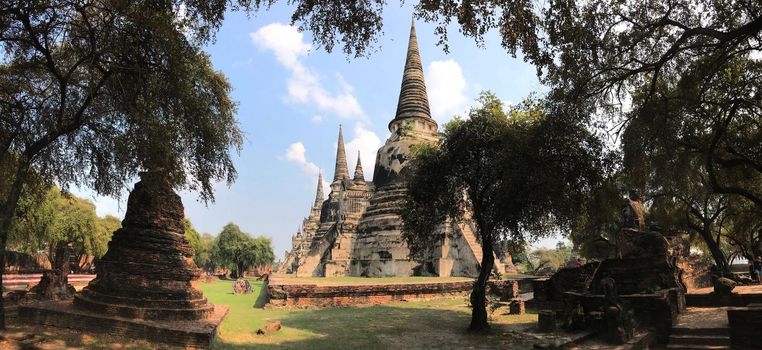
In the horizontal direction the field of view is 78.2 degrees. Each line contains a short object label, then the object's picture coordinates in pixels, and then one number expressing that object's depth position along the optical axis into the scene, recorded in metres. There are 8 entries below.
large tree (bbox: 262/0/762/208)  6.94
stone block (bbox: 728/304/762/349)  7.29
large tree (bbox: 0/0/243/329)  7.50
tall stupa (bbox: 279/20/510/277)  26.25
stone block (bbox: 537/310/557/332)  10.32
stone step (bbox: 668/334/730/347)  8.35
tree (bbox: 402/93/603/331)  10.73
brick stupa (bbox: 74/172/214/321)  9.53
